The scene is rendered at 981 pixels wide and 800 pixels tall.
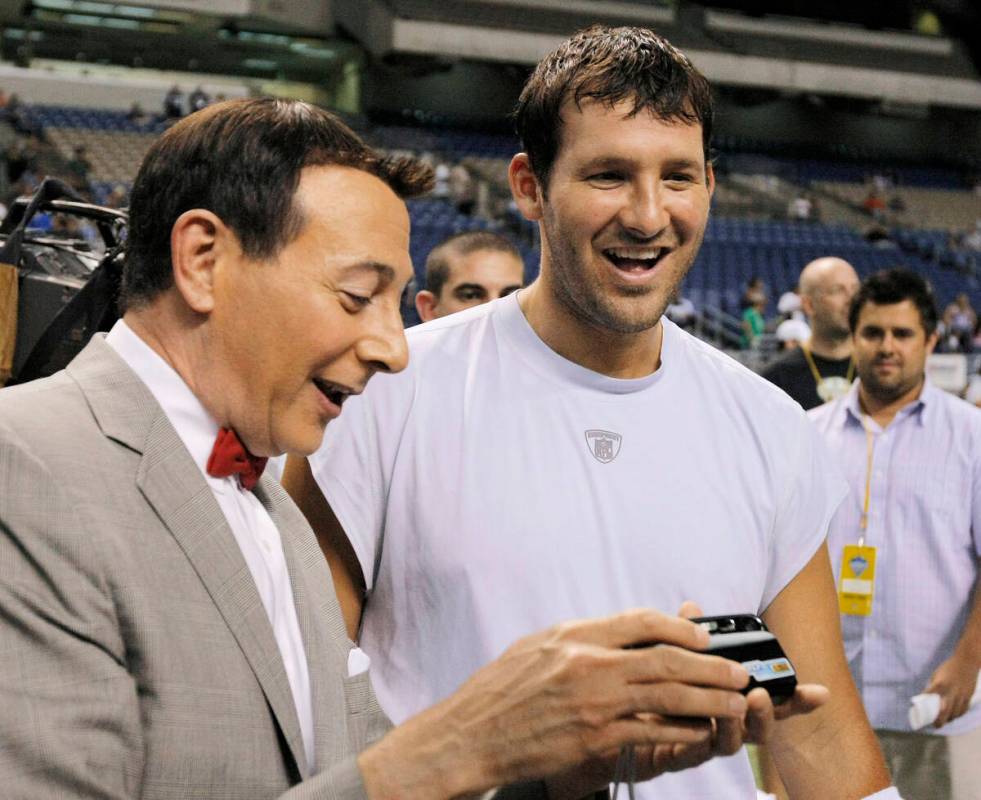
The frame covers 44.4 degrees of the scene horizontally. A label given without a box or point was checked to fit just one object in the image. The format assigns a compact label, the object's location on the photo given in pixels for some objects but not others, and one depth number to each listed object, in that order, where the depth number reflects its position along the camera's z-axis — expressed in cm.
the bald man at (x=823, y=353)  452
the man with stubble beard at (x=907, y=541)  322
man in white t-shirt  148
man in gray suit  97
